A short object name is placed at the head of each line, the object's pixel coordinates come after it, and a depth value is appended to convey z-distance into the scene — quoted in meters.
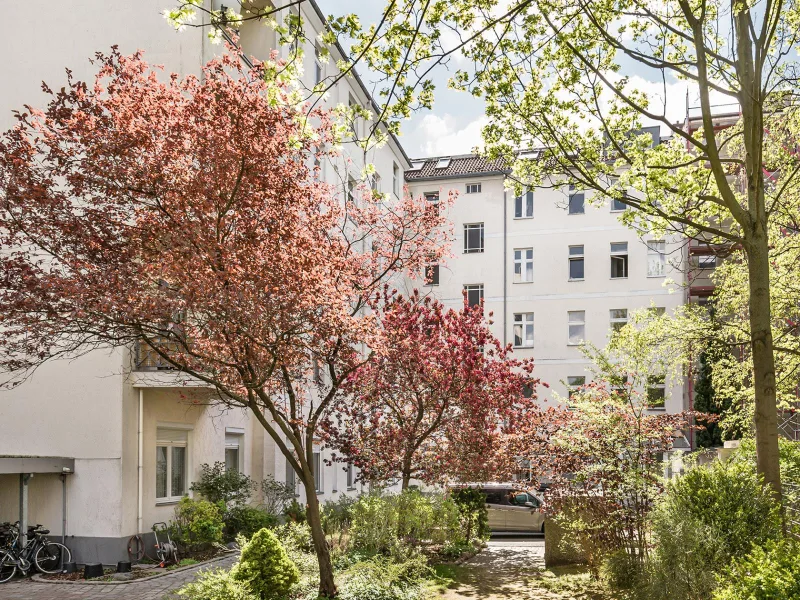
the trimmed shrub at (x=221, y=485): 19.42
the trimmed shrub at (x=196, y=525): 17.77
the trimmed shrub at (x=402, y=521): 15.58
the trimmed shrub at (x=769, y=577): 6.11
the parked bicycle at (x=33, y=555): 15.98
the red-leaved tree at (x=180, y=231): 10.41
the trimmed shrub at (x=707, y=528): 9.38
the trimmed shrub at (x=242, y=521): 19.55
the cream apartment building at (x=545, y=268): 38.38
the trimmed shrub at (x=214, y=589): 10.34
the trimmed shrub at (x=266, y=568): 11.73
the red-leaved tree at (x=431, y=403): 18.17
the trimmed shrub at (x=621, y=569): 13.34
